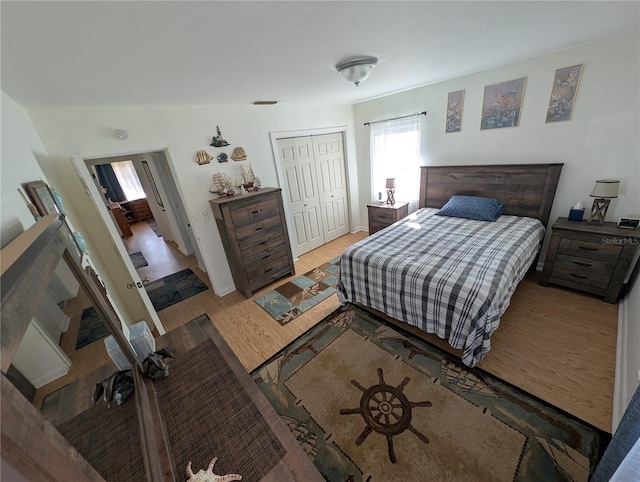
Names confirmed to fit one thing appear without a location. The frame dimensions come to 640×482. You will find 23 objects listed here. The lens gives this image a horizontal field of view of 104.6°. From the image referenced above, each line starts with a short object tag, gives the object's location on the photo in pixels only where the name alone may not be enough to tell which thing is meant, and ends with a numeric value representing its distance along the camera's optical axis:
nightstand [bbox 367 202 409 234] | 3.76
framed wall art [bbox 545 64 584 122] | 2.34
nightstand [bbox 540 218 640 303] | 2.21
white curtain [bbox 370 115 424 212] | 3.59
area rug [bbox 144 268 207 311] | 3.36
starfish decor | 0.81
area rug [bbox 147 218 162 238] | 5.76
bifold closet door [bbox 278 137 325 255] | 3.73
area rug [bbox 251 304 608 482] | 1.39
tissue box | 2.48
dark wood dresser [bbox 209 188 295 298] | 2.93
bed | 1.86
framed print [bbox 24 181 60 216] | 1.22
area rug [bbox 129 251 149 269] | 4.05
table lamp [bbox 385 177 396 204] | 3.81
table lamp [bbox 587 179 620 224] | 2.24
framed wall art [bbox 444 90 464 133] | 3.04
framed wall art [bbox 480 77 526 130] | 2.66
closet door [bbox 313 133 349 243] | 4.10
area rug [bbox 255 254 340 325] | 2.85
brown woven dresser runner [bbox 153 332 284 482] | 0.87
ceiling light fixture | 1.78
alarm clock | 2.24
